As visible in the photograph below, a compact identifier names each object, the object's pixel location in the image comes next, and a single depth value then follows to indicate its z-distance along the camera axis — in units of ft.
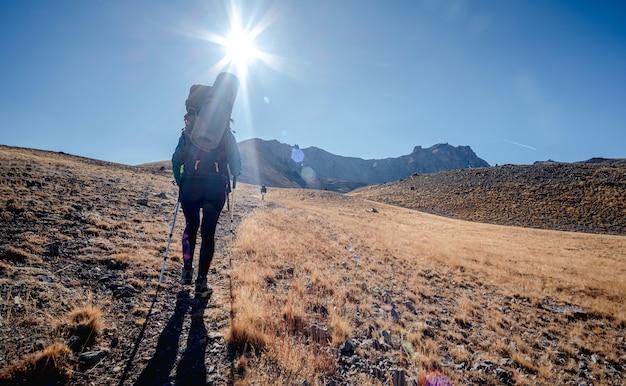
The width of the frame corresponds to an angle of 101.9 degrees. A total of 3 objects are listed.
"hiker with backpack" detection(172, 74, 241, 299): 15.28
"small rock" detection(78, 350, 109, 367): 8.96
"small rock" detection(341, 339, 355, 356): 13.07
